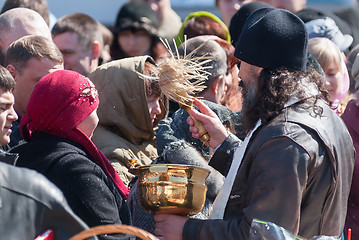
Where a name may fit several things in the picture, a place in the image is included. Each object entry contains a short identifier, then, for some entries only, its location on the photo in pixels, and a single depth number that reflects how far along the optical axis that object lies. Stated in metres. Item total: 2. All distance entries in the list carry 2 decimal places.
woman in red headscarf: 6.72
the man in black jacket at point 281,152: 5.83
